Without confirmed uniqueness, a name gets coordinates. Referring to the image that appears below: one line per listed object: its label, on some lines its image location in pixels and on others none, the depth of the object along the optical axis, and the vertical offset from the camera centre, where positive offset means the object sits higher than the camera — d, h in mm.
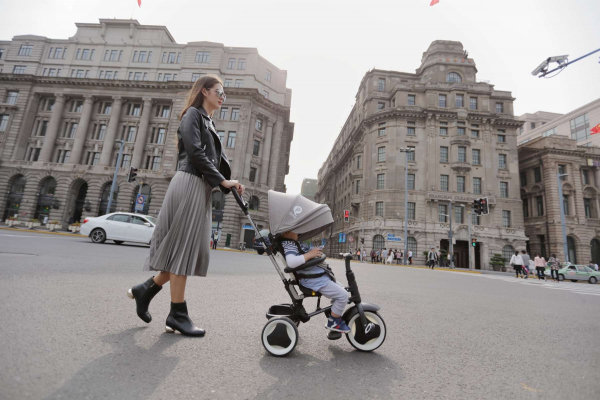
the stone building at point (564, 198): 36656 +9862
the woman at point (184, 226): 2449 +110
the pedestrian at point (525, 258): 19733 +734
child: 2352 -263
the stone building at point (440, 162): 35469 +12785
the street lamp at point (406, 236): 31227 +2480
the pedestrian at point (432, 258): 26000 +272
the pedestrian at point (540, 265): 19453 +362
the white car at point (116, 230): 13789 +130
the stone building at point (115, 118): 36719 +15681
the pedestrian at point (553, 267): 20045 +331
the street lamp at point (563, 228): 26542 +4104
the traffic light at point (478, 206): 22484 +4533
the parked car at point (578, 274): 21391 +32
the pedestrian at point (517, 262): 19225 +413
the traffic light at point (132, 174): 18066 +3767
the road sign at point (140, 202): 20202 +2307
